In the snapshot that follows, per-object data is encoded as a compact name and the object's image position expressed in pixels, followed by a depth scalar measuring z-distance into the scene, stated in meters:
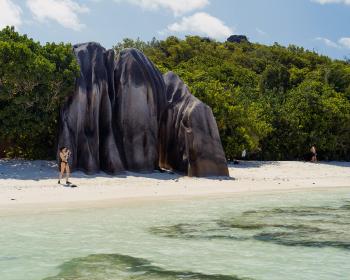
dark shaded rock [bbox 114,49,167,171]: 24.00
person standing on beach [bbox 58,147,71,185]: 19.59
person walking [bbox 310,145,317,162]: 35.53
